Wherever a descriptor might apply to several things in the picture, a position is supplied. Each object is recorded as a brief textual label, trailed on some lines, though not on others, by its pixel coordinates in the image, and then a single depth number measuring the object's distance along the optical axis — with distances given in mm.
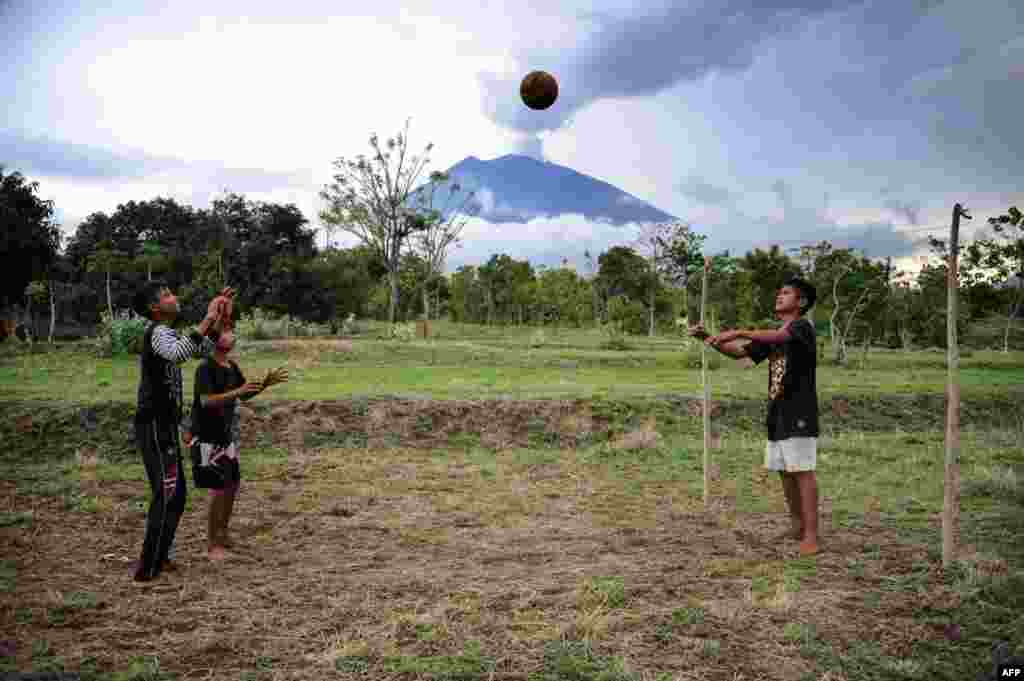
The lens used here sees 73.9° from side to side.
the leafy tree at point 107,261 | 33562
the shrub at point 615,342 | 27828
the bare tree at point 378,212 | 37969
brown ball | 8789
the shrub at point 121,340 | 21484
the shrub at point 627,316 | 33969
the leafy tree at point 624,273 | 45312
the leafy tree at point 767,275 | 30970
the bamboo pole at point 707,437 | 7766
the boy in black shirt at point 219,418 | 5738
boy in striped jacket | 5285
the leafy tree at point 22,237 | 31047
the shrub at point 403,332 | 29109
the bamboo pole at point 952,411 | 5379
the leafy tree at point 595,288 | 49281
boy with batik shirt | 5754
